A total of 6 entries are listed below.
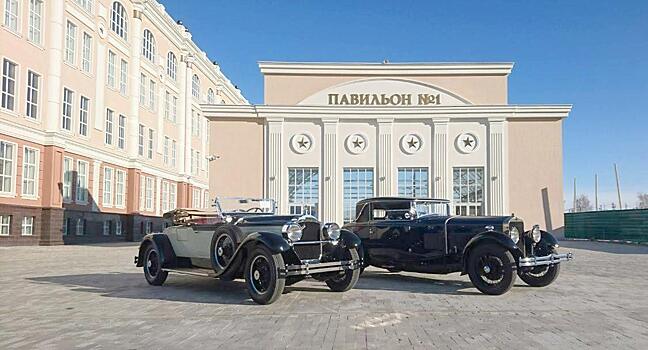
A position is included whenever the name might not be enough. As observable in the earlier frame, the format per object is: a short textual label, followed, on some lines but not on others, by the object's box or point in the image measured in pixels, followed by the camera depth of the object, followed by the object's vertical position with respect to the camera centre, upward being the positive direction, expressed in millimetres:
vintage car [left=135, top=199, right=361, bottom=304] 8039 -578
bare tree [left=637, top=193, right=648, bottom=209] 110600 +2969
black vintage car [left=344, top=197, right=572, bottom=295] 9047 -530
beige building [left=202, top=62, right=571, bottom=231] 27703 +2878
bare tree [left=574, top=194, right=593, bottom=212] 131750 +2541
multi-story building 24094 +5122
